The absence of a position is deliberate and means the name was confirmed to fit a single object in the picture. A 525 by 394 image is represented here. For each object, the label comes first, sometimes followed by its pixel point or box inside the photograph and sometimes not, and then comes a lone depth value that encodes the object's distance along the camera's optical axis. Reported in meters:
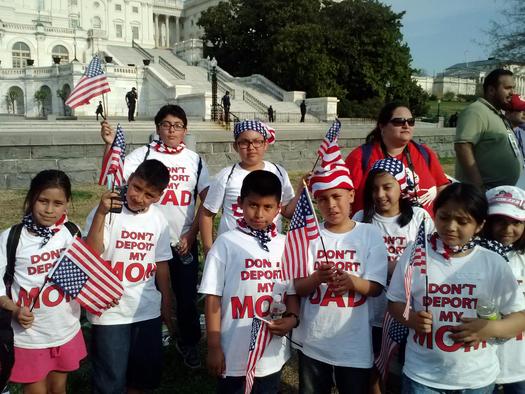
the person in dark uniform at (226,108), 25.36
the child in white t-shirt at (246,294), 2.55
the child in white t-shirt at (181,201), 3.74
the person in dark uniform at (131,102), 23.83
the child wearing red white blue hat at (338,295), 2.53
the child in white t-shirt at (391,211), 2.96
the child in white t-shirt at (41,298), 2.64
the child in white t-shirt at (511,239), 2.46
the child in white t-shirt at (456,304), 2.27
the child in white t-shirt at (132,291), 2.81
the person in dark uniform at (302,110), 30.96
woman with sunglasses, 3.39
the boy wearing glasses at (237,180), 3.34
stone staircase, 32.47
